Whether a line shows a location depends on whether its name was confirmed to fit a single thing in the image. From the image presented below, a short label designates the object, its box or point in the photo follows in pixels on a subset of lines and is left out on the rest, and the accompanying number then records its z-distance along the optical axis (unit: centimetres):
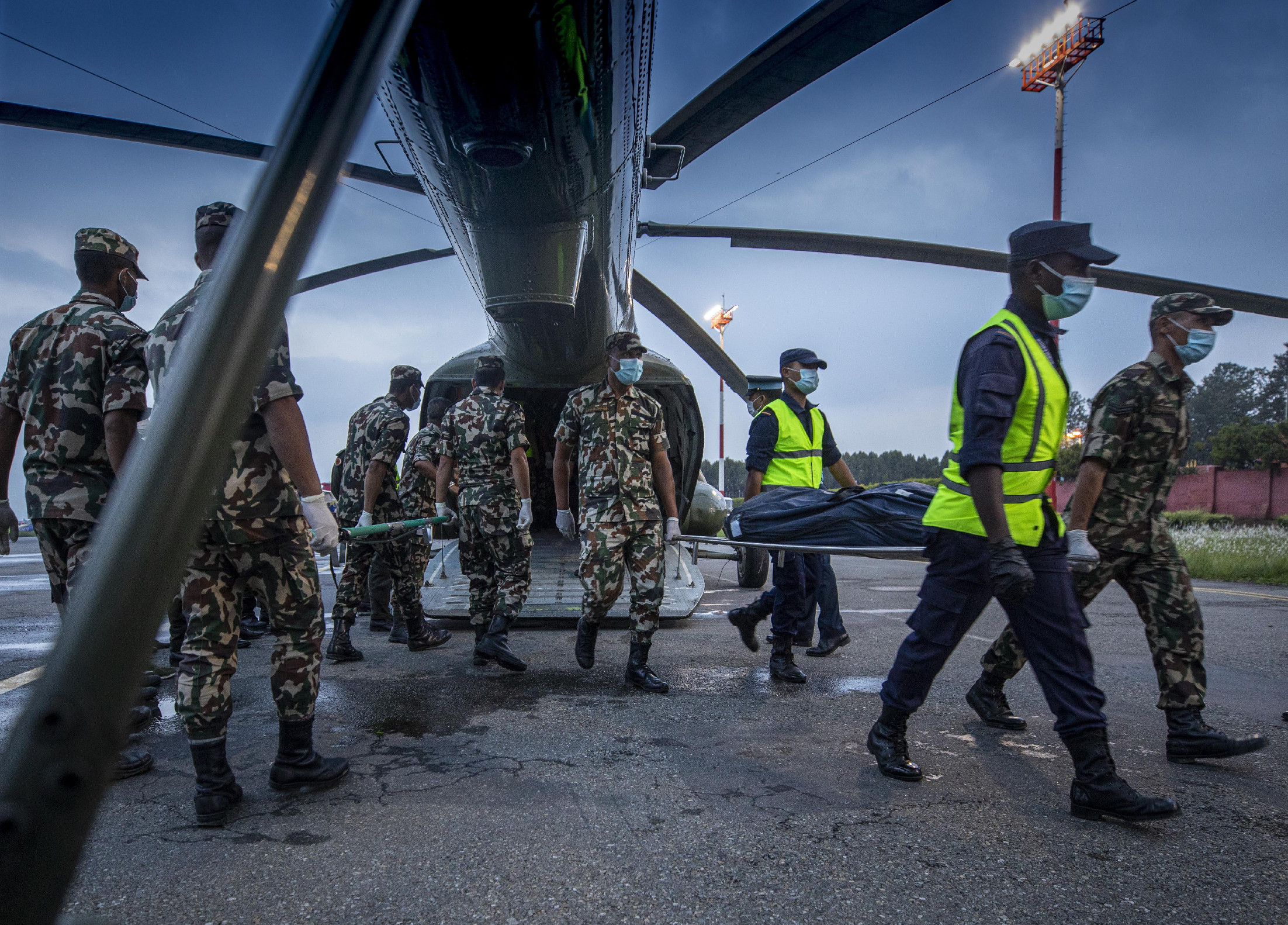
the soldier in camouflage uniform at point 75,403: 295
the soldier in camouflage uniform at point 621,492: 415
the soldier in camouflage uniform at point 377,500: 485
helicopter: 39
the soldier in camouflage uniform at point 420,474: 587
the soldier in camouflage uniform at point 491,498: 473
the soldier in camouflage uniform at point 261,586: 251
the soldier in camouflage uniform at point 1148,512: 297
